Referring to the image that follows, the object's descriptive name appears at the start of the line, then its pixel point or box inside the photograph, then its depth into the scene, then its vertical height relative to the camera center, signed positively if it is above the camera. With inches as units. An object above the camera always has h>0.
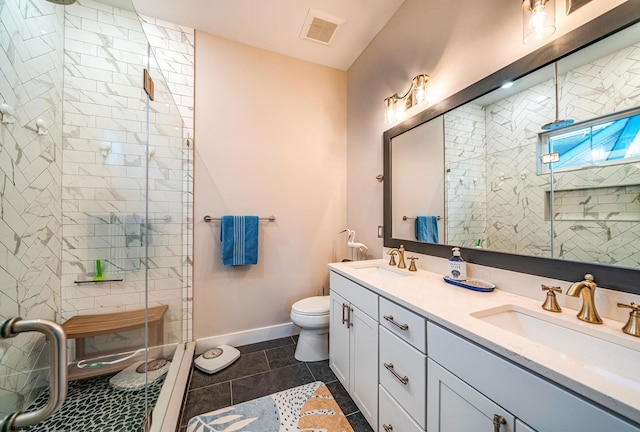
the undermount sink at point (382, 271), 61.1 -14.7
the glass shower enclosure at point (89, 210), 42.6 +2.0
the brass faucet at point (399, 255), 64.4 -10.3
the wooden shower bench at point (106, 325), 51.8 -26.0
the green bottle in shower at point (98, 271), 59.3 -13.8
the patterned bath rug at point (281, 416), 49.4 -45.5
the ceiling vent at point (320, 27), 72.0 +64.7
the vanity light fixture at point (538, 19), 36.3 +33.0
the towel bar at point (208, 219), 78.8 +0.0
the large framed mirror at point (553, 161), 30.0 +10.0
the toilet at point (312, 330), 71.4 -36.0
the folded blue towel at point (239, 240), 78.5 -7.3
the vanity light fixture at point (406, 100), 60.6 +35.0
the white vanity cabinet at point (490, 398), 19.6 -18.5
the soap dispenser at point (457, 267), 47.9 -10.0
